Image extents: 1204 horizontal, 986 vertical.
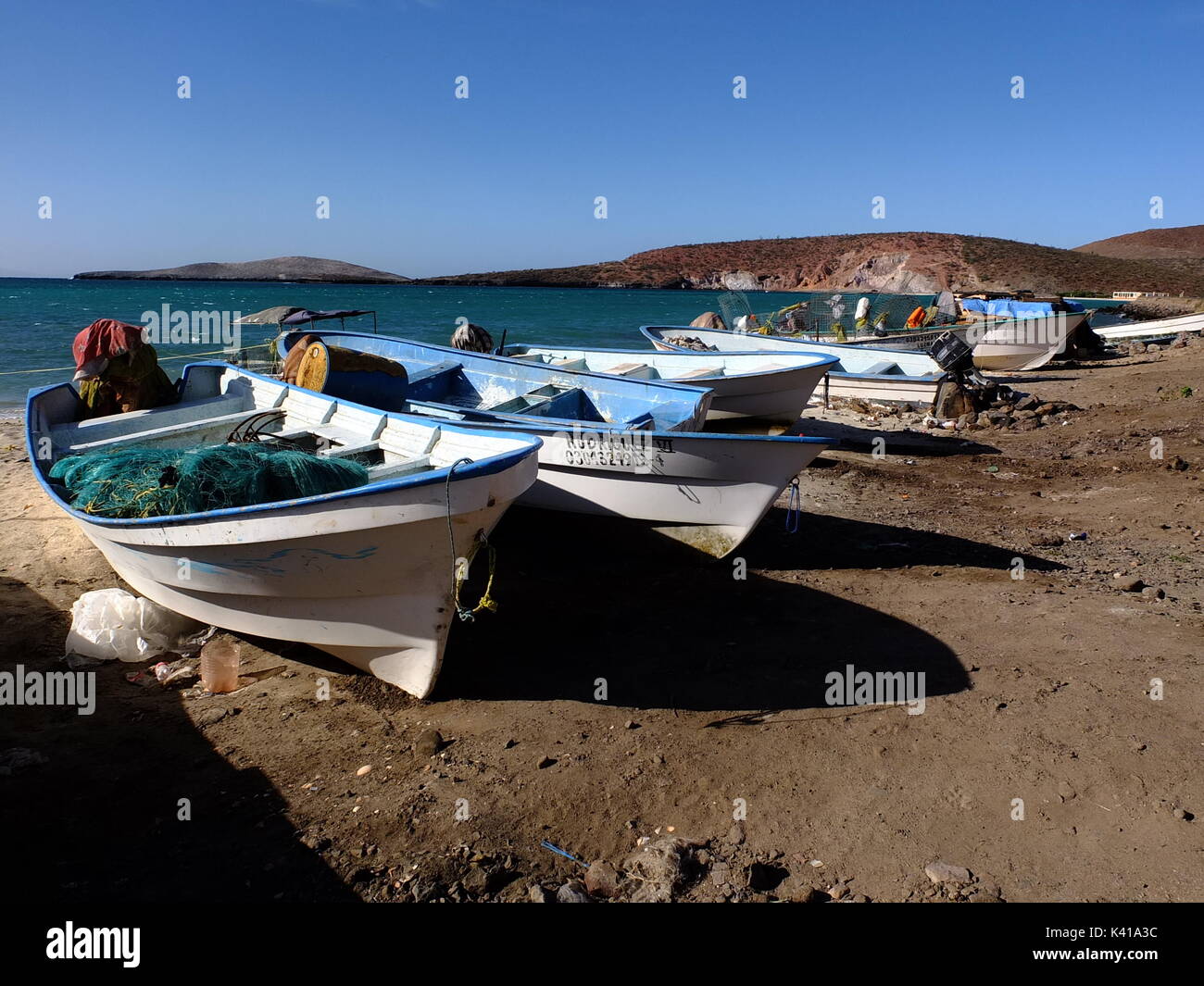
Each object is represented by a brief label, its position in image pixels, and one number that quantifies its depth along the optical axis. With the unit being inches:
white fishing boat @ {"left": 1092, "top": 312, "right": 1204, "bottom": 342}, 985.5
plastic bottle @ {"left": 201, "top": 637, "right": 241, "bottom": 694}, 207.2
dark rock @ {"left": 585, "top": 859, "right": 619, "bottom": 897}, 137.5
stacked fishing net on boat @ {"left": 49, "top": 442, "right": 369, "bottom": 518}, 201.5
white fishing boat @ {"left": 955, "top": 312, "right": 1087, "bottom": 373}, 799.7
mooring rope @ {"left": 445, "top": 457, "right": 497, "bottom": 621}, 187.5
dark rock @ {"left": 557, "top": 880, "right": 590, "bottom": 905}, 136.2
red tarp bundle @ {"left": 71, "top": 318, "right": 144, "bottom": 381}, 301.3
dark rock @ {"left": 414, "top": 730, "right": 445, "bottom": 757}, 179.9
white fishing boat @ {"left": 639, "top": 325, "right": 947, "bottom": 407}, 575.2
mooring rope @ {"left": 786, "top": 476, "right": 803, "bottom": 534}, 307.9
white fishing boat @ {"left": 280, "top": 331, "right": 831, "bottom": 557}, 268.7
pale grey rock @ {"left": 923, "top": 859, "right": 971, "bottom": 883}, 136.9
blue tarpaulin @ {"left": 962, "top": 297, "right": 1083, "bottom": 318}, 908.6
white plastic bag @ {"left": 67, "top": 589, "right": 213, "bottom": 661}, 218.2
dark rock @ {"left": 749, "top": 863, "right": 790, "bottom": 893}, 138.6
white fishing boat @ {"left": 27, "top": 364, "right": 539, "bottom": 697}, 175.3
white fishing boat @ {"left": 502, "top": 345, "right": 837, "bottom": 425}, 423.5
